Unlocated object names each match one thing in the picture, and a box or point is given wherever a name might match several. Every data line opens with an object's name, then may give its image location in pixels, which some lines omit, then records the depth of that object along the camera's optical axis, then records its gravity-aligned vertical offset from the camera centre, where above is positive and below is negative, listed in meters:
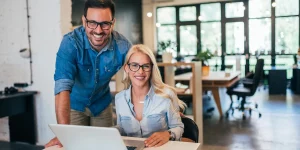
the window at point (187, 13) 11.63 +1.52
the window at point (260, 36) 10.67 +0.57
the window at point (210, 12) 11.28 +1.52
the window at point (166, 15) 11.93 +1.51
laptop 1.17 -0.32
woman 1.81 -0.28
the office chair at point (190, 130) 1.80 -0.44
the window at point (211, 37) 11.30 +0.62
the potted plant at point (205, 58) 5.93 -0.07
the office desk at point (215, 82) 5.41 -0.49
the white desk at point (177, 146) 1.40 -0.42
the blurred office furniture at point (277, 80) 8.27 -0.73
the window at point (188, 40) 11.68 +0.54
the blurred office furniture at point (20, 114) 3.44 -0.64
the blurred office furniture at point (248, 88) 5.60 -0.65
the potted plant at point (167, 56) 3.83 -0.02
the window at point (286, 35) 10.34 +0.57
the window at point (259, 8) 10.63 +1.52
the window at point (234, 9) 10.97 +1.54
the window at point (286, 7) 10.32 +1.48
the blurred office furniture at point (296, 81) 8.32 -0.80
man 1.75 -0.06
